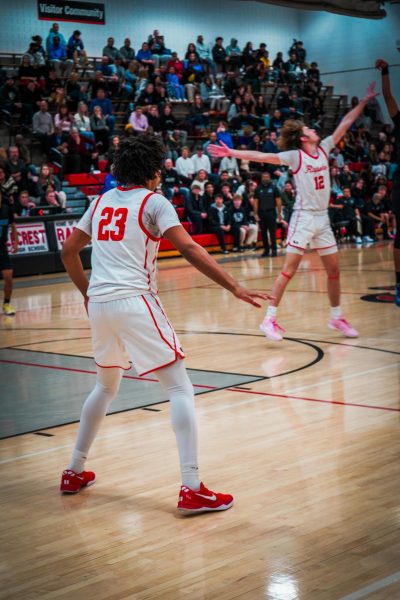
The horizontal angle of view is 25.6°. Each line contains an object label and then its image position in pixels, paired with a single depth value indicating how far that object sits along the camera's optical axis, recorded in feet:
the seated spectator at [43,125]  63.87
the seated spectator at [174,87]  78.89
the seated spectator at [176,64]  80.59
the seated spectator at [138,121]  69.51
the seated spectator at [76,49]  74.13
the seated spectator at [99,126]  66.90
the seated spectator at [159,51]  81.10
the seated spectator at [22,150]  59.69
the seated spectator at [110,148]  61.67
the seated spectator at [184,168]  68.59
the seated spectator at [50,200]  56.95
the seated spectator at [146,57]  79.30
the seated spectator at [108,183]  57.67
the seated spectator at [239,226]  65.92
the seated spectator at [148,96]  74.28
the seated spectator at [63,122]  64.69
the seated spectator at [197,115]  78.12
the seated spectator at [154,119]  71.31
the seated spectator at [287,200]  71.31
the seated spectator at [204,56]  86.58
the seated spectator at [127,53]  78.69
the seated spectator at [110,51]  76.66
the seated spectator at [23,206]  55.36
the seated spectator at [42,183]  58.44
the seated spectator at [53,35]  71.97
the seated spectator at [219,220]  64.85
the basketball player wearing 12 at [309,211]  27.73
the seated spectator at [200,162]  69.96
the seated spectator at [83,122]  65.77
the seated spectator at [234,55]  90.02
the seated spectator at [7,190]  36.94
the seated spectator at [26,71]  67.31
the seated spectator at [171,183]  65.40
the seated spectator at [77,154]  63.87
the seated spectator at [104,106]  68.47
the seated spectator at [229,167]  72.81
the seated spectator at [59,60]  72.23
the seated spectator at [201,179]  66.90
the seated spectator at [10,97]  64.59
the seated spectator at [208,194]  65.77
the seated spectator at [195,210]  64.80
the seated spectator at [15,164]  57.57
